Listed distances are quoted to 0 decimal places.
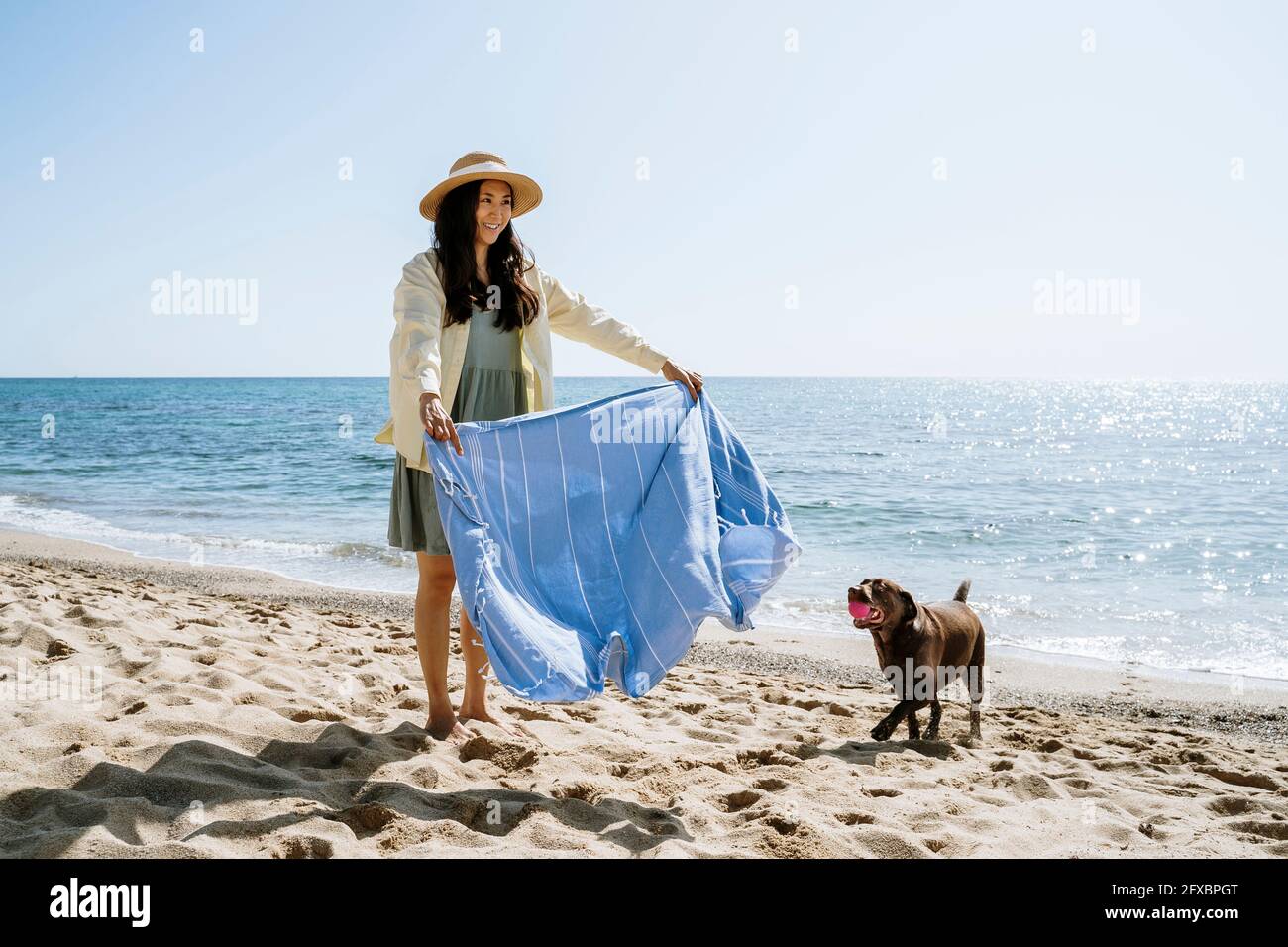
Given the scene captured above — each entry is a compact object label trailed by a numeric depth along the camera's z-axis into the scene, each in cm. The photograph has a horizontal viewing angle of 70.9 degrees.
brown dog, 411
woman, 341
